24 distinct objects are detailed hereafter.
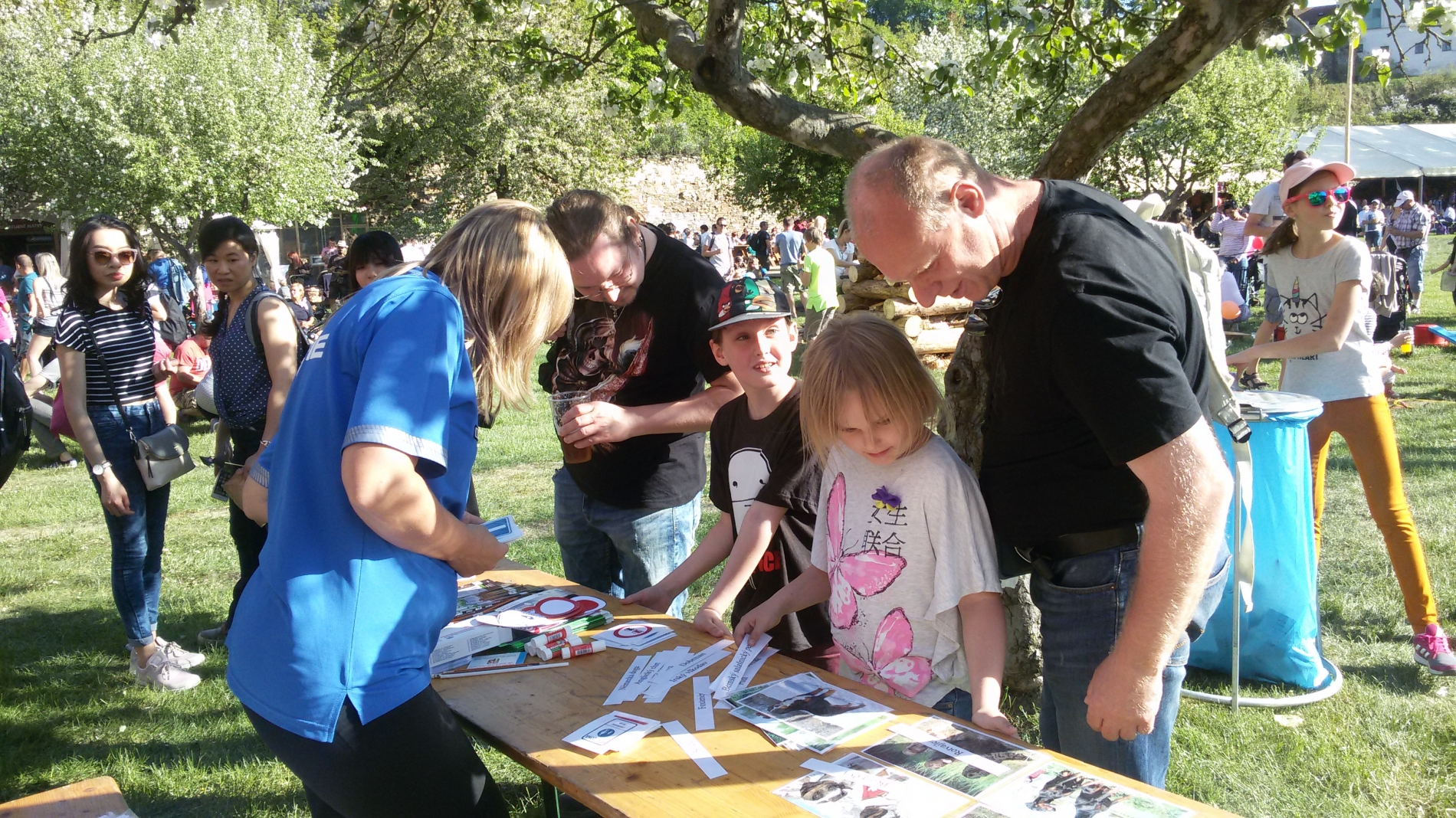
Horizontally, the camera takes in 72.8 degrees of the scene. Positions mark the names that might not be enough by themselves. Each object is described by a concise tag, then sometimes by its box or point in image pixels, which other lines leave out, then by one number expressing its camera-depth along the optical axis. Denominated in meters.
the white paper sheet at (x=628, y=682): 2.07
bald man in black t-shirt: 1.55
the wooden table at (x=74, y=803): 2.39
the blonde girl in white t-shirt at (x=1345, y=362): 3.74
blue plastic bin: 3.52
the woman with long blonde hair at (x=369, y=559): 1.61
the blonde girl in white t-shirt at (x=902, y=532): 1.98
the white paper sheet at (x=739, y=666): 2.06
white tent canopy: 33.81
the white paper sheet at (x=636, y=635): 2.39
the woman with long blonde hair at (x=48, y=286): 15.55
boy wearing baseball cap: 2.53
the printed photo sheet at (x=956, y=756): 1.63
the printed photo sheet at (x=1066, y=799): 1.51
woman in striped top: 4.16
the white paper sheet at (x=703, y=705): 1.91
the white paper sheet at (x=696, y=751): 1.73
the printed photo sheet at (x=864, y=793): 1.55
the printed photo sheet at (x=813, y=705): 1.86
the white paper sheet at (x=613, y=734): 1.85
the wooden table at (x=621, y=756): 1.63
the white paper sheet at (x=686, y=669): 2.08
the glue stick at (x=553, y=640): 2.33
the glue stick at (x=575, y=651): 2.32
